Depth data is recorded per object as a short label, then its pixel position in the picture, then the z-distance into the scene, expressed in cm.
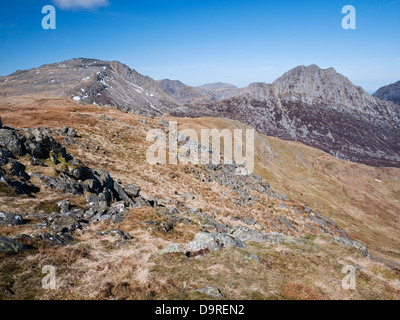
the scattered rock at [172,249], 1631
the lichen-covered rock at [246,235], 2253
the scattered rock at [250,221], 3725
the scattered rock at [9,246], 1207
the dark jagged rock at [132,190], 3016
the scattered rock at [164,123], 7919
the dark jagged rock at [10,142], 2417
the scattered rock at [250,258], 1664
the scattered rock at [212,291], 1161
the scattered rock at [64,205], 1992
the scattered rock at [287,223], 4316
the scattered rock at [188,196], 3889
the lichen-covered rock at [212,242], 1808
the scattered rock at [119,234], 1833
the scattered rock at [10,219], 1568
